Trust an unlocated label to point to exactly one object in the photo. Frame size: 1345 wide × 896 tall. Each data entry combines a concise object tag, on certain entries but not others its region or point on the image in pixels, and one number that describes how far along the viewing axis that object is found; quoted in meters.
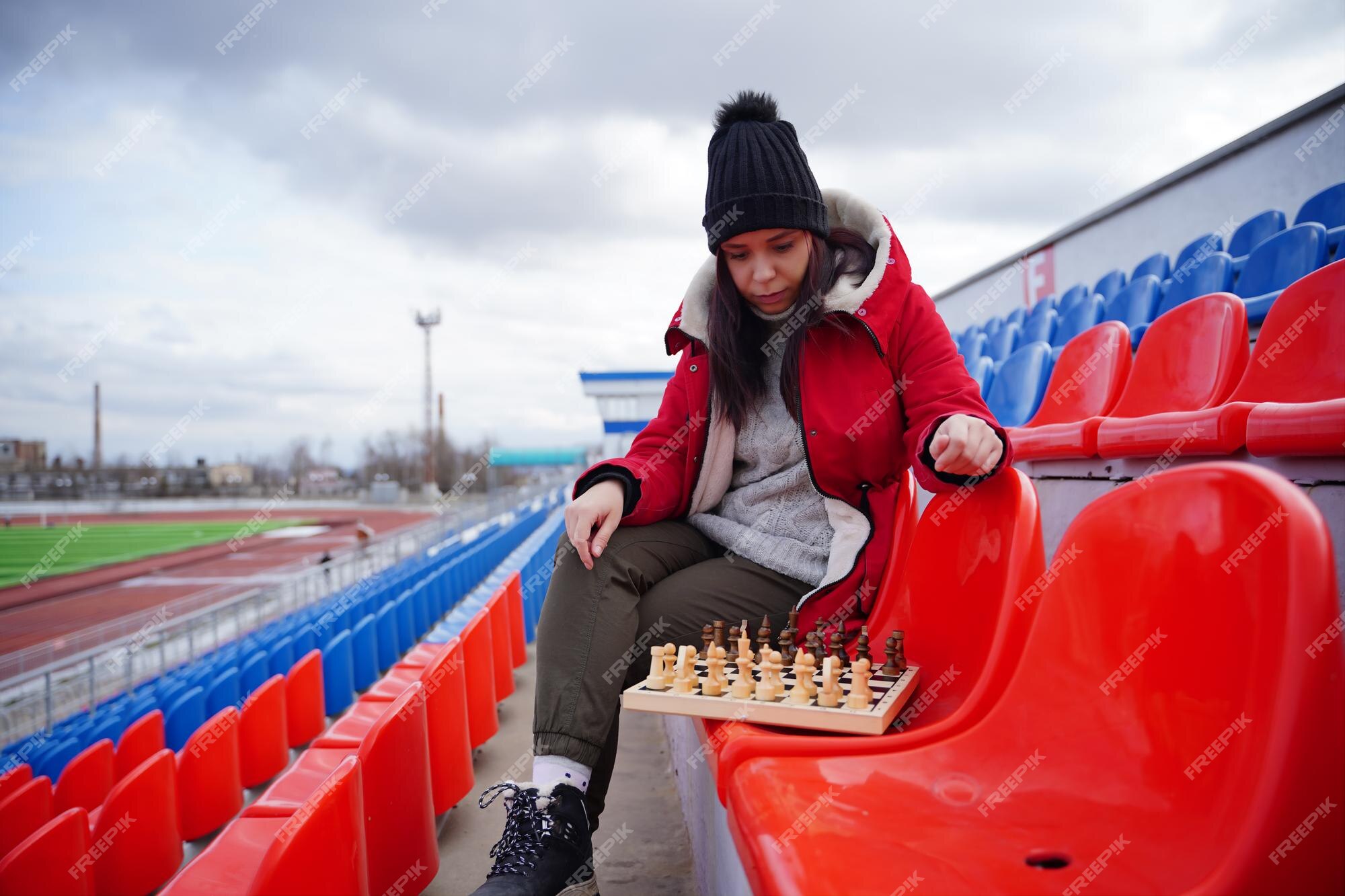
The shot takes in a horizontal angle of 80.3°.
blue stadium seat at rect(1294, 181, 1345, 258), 3.88
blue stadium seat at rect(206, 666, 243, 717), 5.04
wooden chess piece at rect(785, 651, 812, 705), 1.17
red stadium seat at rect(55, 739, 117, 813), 3.94
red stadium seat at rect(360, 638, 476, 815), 2.08
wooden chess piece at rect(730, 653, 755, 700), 1.22
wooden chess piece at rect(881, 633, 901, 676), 1.24
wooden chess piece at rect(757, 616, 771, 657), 1.38
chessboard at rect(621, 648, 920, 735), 1.08
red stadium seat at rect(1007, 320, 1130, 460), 2.25
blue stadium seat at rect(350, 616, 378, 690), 5.24
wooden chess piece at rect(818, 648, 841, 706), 1.14
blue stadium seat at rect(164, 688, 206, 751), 4.66
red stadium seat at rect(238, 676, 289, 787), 3.71
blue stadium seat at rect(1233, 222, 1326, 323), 3.16
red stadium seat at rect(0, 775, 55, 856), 3.56
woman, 1.38
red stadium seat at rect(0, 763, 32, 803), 4.14
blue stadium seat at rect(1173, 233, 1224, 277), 4.78
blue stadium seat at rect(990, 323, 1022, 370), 5.66
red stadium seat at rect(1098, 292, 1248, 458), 1.94
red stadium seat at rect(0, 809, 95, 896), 2.58
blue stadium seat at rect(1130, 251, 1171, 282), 5.18
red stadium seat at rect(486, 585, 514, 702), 3.43
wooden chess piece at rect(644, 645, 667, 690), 1.29
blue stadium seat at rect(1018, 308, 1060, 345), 5.45
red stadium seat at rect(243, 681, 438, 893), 1.51
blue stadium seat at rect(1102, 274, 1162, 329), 4.29
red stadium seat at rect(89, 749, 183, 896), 2.80
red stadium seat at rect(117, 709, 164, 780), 4.19
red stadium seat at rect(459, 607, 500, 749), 2.67
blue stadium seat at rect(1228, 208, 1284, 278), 4.33
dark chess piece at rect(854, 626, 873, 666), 1.26
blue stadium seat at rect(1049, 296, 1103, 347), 4.88
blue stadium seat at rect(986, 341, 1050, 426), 3.50
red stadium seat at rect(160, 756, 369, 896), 1.10
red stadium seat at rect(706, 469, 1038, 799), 1.04
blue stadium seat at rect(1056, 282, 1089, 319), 5.83
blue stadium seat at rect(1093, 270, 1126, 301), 5.82
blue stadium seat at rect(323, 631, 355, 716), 4.86
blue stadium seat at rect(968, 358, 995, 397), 4.31
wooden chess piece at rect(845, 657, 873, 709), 1.11
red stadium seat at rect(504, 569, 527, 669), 4.34
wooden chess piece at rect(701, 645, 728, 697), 1.24
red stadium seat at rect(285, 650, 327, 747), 4.09
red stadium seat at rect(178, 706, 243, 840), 3.31
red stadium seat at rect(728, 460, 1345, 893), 0.61
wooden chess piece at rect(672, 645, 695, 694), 1.27
